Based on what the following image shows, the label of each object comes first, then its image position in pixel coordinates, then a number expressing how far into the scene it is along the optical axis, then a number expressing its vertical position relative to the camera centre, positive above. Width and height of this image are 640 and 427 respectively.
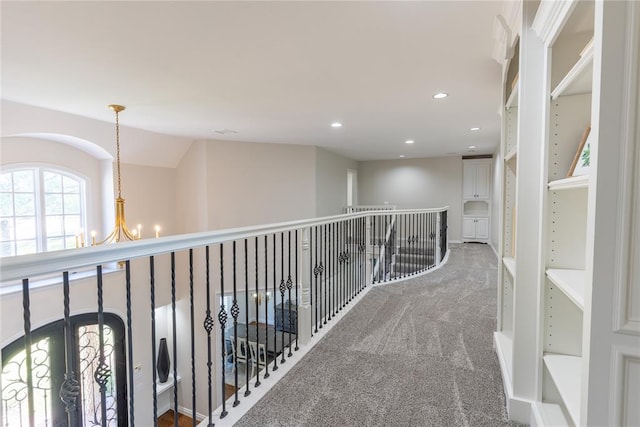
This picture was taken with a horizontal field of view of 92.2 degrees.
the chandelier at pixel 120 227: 3.18 -0.26
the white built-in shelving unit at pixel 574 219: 0.76 -0.05
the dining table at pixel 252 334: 7.00 -3.29
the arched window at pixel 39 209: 3.97 -0.10
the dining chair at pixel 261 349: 7.07 -3.48
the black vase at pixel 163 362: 5.76 -3.01
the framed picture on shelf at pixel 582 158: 1.13 +0.17
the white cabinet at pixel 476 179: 7.84 +0.62
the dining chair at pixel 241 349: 7.41 -3.70
